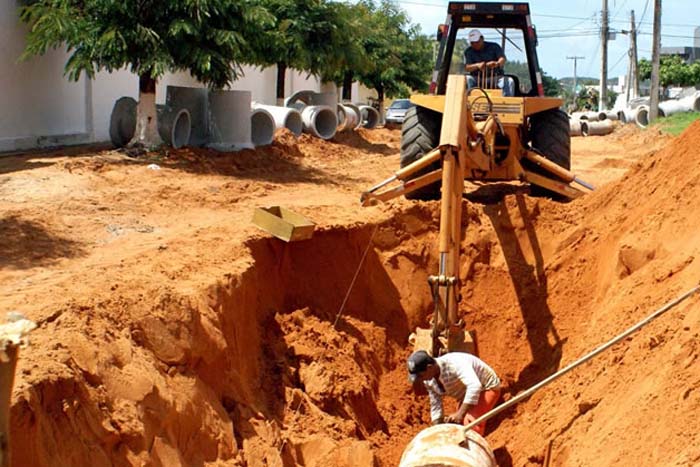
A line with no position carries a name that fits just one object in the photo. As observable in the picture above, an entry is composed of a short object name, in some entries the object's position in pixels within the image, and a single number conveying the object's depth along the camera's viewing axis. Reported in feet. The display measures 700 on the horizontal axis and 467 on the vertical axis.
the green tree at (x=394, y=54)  119.03
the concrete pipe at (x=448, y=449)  18.56
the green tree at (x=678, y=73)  167.32
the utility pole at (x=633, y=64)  148.05
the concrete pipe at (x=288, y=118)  73.15
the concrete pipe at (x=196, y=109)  57.06
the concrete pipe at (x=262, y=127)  64.59
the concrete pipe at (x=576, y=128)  96.37
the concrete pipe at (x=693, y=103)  105.09
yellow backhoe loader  32.58
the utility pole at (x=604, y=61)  141.82
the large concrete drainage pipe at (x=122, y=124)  55.06
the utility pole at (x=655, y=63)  99.25
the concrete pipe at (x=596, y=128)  97.66
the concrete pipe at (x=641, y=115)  108.78
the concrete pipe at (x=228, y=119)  59.00
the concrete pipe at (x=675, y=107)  106.12
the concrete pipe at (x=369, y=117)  108.68
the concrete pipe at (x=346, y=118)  92.07
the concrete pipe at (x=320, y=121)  77.87
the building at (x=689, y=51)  234.99
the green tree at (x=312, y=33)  75.71
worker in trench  21.72
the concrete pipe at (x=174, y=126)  54.54
